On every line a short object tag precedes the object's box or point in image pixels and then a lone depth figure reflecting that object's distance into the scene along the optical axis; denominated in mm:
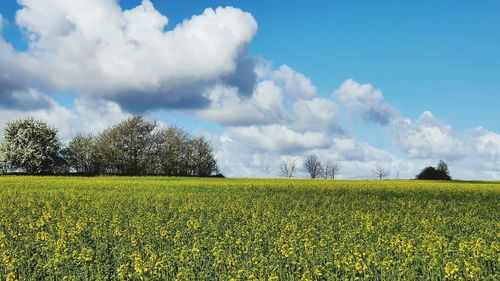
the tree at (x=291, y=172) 128625
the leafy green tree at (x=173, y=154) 92769
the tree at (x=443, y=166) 105438
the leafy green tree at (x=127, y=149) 92375
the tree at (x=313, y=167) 126394
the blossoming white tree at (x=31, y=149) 90812
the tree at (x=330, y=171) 129875
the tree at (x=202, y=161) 95812
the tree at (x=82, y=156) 95750
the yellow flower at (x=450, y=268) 11316
